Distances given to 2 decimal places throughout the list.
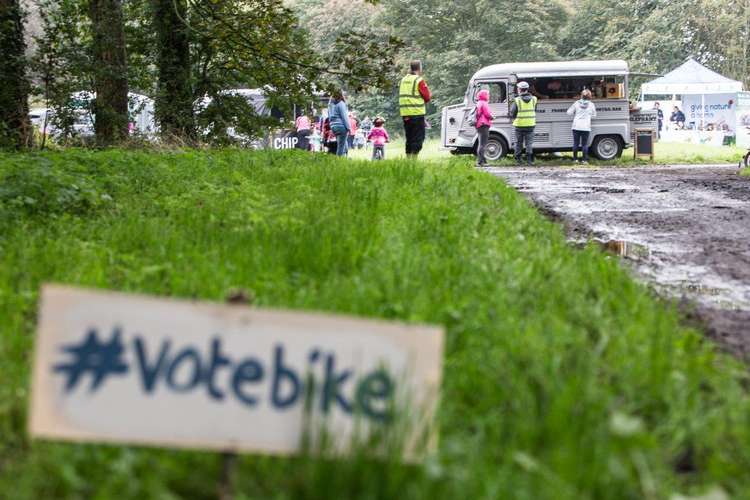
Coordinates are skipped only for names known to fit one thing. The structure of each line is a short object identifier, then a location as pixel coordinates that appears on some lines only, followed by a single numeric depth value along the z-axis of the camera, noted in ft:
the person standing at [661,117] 136.01
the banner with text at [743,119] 117.29
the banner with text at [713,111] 133.16
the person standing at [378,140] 86.84
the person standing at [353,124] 106.36
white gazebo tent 137.49
